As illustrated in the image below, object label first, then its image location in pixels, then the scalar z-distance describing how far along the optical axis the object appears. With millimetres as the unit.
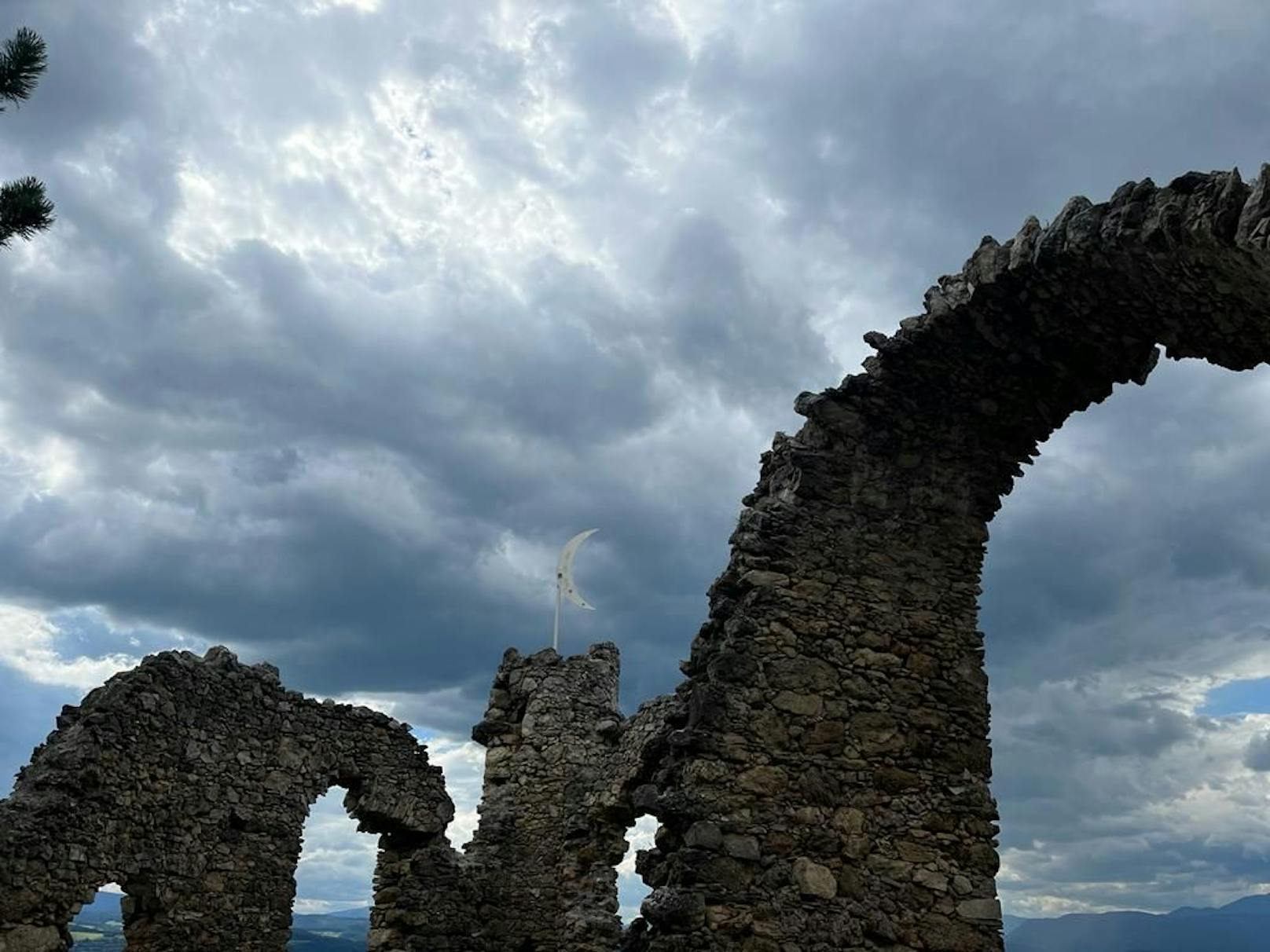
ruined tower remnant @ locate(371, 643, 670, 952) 14828
